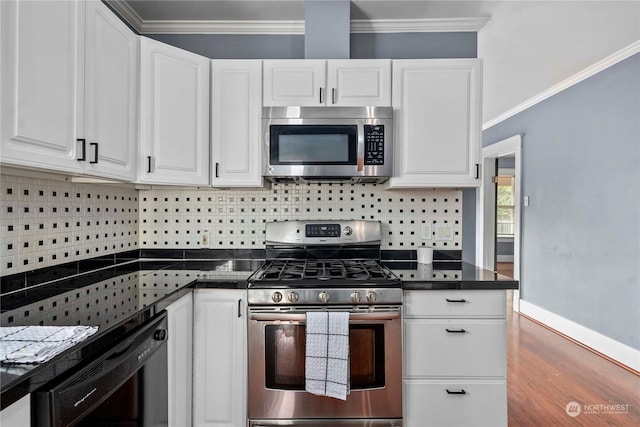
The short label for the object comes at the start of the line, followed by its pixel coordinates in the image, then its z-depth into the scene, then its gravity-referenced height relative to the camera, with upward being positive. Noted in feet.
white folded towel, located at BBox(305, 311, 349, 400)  5.27 -2.19
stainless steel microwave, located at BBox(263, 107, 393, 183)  6.44 +1.34
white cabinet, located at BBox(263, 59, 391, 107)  6.59 +2.48
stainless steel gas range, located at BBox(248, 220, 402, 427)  5.44 -2.19
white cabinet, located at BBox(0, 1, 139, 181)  3.61 +1.52
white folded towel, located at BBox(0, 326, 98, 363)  2.66 -1.13
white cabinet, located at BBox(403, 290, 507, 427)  5.58 -2.27
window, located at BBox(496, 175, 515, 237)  27.32 +0.45
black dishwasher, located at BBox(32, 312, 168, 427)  2.72 -1.71
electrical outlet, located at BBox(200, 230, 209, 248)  7.63 -0.61
